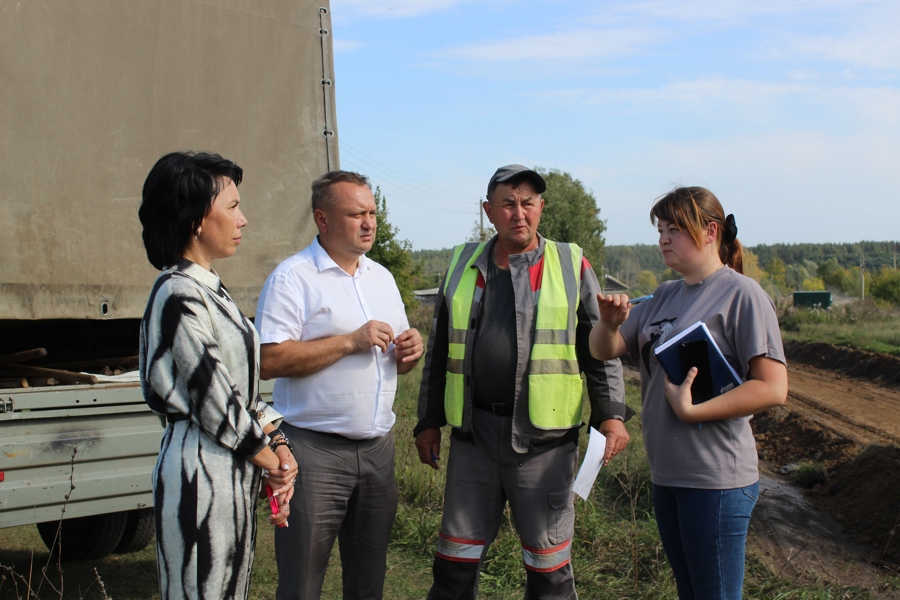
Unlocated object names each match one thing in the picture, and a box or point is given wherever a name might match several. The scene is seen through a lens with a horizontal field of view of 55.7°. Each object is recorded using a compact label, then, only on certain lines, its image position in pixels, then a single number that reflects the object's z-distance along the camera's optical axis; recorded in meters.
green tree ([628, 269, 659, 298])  109.86
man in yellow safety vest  3.44
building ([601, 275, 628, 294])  99.19
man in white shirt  3.21
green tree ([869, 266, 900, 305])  40.97
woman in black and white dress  2.32
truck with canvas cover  3.82
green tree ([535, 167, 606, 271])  45.59
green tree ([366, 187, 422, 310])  27.20
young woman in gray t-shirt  2.71
